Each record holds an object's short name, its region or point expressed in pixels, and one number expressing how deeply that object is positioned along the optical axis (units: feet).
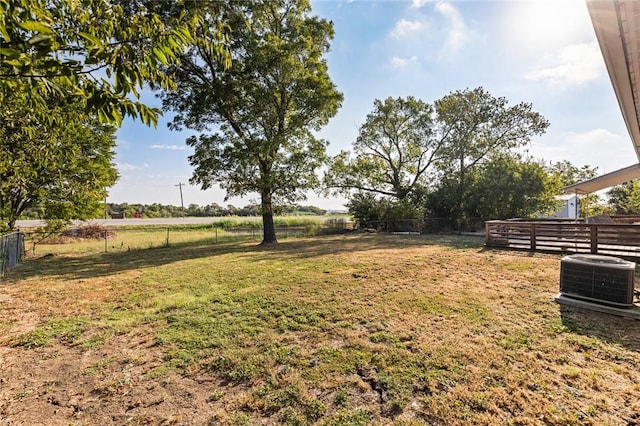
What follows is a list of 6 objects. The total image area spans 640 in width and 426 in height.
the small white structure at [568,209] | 72.69
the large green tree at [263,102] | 39.88
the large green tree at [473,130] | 62.23
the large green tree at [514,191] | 57.16
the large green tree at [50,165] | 12.03
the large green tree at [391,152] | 67.97
